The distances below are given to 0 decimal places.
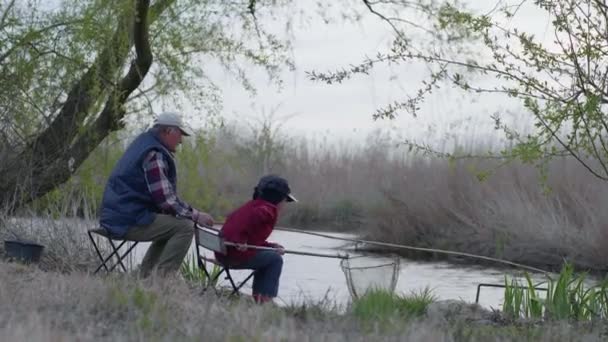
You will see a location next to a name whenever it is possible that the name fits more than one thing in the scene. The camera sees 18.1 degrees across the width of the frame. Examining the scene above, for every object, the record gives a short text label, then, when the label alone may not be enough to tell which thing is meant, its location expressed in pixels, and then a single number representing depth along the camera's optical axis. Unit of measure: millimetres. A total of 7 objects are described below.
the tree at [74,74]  20075
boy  13173
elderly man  13585
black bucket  16075
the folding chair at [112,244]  13881
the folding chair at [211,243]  12986
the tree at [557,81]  13012
